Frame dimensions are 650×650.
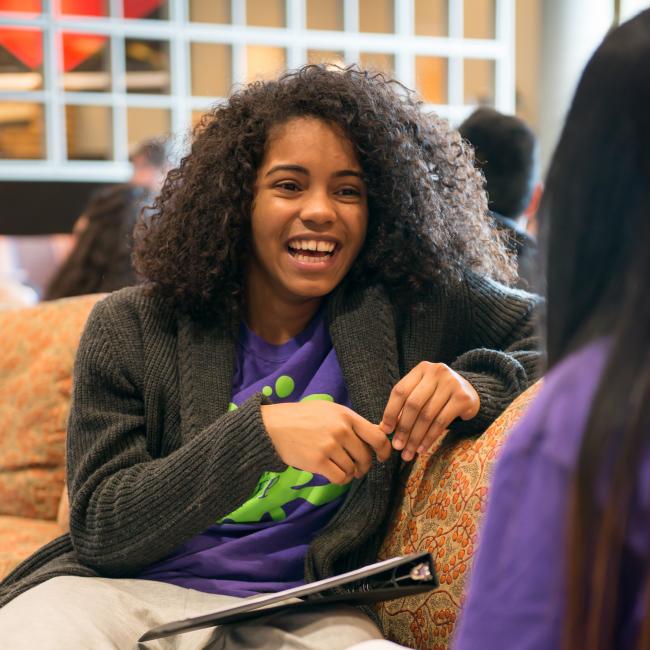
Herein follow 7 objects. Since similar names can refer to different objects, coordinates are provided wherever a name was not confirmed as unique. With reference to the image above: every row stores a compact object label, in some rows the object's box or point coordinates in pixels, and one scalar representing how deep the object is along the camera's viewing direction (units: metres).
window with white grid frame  6.44
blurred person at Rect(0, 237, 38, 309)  3.98
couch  1.37
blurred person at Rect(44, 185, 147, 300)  3.14
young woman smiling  1.34
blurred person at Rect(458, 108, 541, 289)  2.76
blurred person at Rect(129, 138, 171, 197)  4.01
